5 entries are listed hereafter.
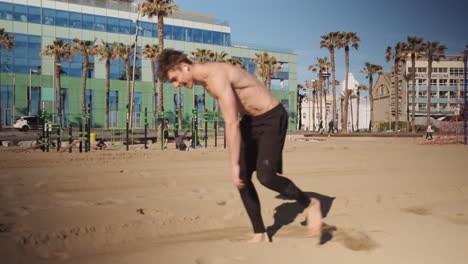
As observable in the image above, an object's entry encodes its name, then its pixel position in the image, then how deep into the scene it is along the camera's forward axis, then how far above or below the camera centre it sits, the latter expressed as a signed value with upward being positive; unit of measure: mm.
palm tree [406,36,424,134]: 50097 +11830
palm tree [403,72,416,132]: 58594 +8740
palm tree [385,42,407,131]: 51344 +11122
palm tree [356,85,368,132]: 81531 +9789
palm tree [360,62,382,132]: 62125 +10615
